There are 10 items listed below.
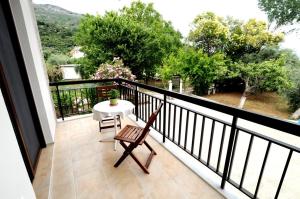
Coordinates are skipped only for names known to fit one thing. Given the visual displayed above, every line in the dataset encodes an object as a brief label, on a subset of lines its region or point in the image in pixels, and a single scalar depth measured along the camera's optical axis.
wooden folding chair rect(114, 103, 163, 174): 1.91
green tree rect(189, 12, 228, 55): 12.09
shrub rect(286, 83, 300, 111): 10.04
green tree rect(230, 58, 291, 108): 10.16
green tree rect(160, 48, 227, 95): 11.29
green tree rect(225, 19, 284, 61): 11.08
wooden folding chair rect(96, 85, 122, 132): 3.41
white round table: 2.47
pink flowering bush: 6.62
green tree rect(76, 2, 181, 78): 10.28
